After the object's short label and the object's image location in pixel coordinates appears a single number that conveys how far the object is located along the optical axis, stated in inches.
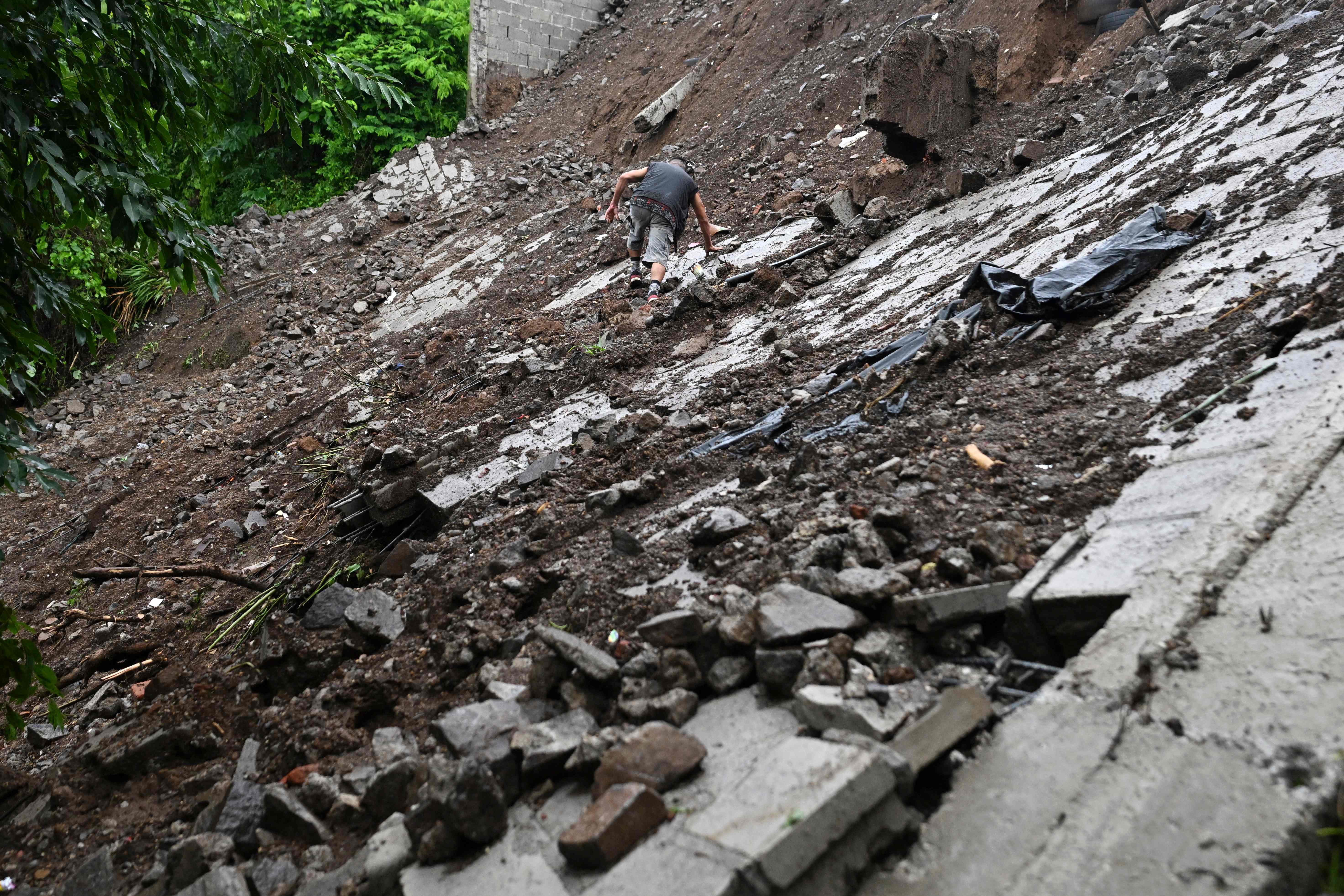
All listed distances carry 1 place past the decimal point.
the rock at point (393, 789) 91.8
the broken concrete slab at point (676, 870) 59.8
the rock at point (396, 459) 192.9
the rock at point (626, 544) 124.5
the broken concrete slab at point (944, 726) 68.3
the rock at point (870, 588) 87.7
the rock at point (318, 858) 89.9
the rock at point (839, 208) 280.2
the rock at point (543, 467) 175.6
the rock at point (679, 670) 86.8
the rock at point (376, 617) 136.9
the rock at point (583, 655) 90.5
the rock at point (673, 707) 82.1
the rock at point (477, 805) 75.2
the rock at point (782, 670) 80.4
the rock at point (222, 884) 87.7
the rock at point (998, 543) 91.4
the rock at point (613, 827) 66.6
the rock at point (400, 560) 165.3
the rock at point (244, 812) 98.6
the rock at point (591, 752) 78.7
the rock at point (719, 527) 115.1
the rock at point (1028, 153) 259.9
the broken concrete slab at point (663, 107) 482.3
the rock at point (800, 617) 84.0
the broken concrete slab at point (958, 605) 83.7
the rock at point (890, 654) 80.4
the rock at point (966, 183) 258.8
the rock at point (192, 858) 96.0
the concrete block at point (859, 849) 60.9
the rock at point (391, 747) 102.1
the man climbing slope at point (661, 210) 284.7
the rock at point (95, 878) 103.0
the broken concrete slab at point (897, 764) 65.5
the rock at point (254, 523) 237.0
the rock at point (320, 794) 97.4
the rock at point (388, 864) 78.7
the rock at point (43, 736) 162.4
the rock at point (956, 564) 90.6
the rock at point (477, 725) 89.4
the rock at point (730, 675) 84.7
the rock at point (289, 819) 94.3
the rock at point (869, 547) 96.5
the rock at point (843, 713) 72.7
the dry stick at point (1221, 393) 106.1
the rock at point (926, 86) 279.7
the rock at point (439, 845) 76.1
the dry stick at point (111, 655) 180.4
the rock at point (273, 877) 88.5
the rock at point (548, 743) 80.7
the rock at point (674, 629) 90.5
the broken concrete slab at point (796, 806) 60.2
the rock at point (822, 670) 79.4
